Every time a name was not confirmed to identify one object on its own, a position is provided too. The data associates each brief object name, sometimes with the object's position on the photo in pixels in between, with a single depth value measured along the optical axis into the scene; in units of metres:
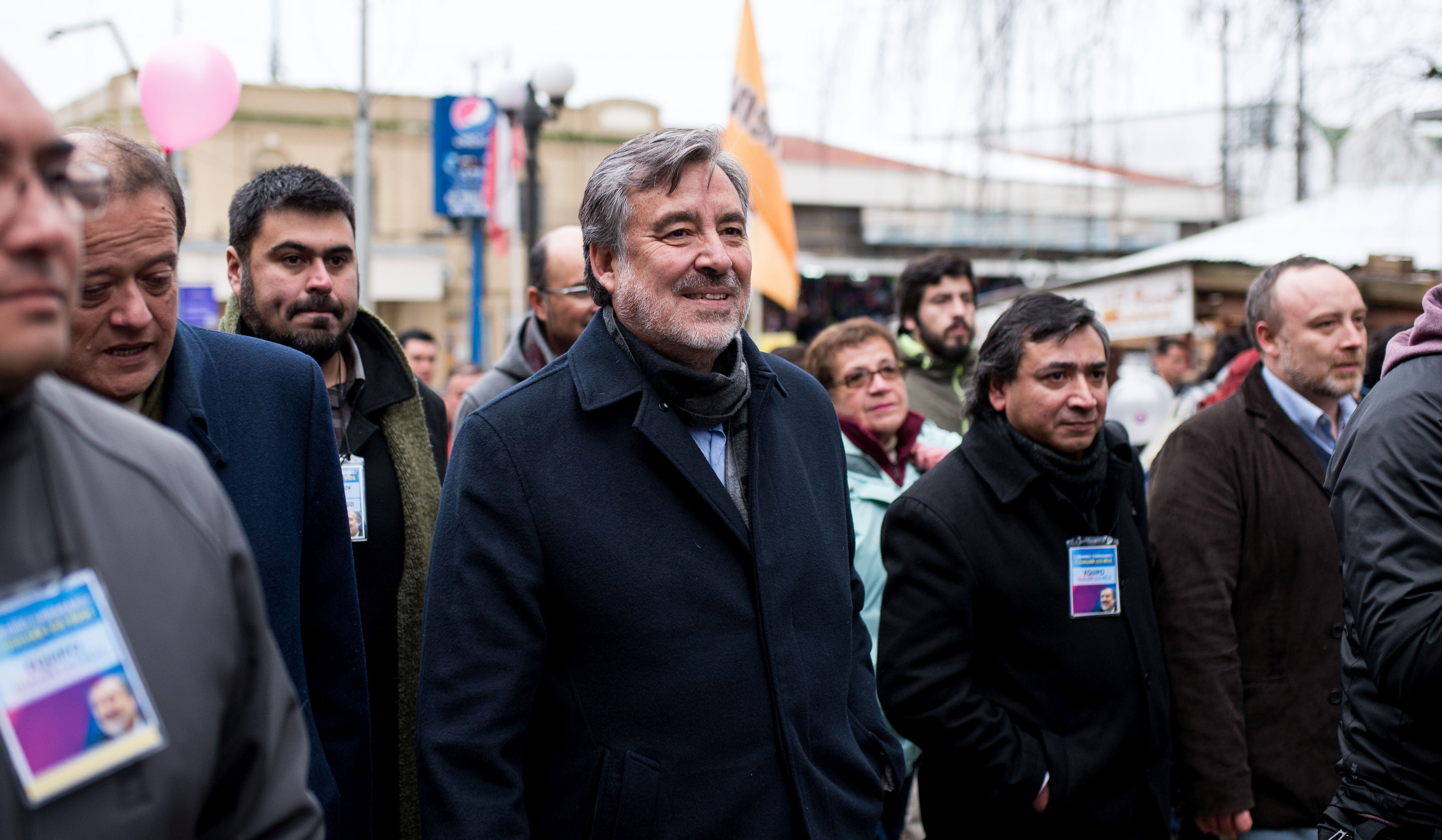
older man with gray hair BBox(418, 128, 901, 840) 2.10
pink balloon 4.54
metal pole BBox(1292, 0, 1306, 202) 5.31
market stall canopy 9.36
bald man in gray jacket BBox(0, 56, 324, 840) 1.11
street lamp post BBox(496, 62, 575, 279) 9.40
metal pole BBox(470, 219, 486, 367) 14.80
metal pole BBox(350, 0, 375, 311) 16.45
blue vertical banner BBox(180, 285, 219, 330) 17.97
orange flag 7.42
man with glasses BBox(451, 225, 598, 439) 4.28
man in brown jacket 3.36
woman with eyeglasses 3.88
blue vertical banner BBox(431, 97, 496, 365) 15.27
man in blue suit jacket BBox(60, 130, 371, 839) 1.96
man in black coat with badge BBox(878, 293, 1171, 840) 3.03
